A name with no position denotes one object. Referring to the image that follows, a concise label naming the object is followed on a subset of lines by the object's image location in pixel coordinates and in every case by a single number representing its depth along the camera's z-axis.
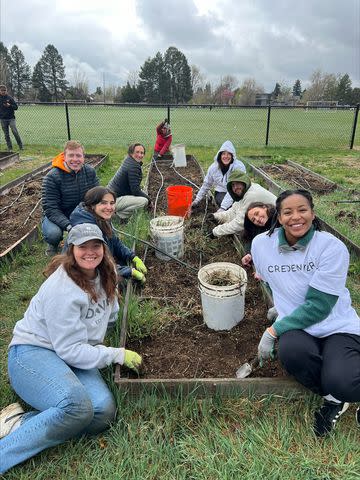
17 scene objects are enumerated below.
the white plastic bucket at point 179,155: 8.98
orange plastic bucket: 5.03
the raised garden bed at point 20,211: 4.50
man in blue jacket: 3.82
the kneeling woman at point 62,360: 1.89
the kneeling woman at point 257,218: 3.13
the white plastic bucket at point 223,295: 2.74
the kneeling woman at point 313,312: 2.04
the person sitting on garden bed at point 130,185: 4.98
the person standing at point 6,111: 10.01
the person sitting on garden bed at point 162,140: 9.48
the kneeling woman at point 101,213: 3.09
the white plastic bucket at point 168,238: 3.91
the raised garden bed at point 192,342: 2.25
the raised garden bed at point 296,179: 5.42
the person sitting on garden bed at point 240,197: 3.69
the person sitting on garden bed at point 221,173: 5.10
